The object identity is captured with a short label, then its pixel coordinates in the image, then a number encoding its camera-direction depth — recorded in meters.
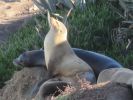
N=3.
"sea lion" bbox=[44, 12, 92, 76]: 13.35
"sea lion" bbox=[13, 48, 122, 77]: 13.98
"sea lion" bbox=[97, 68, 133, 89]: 10.09
